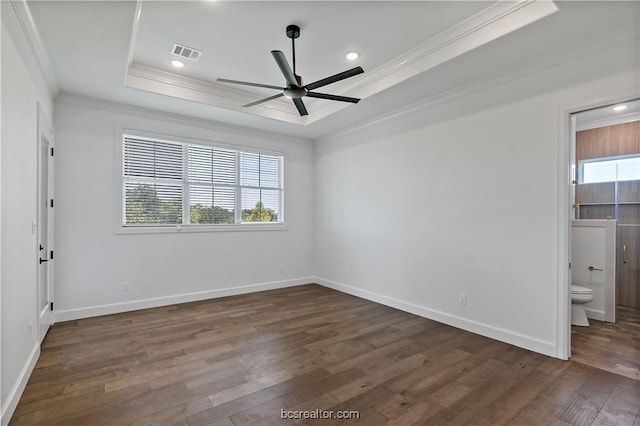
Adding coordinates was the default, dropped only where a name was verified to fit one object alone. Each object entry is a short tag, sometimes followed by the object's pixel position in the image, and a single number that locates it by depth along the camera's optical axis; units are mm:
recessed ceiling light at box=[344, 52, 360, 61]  3391
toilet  3703
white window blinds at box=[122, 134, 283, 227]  4496
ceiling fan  2590
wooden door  4398
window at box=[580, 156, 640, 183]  4617
